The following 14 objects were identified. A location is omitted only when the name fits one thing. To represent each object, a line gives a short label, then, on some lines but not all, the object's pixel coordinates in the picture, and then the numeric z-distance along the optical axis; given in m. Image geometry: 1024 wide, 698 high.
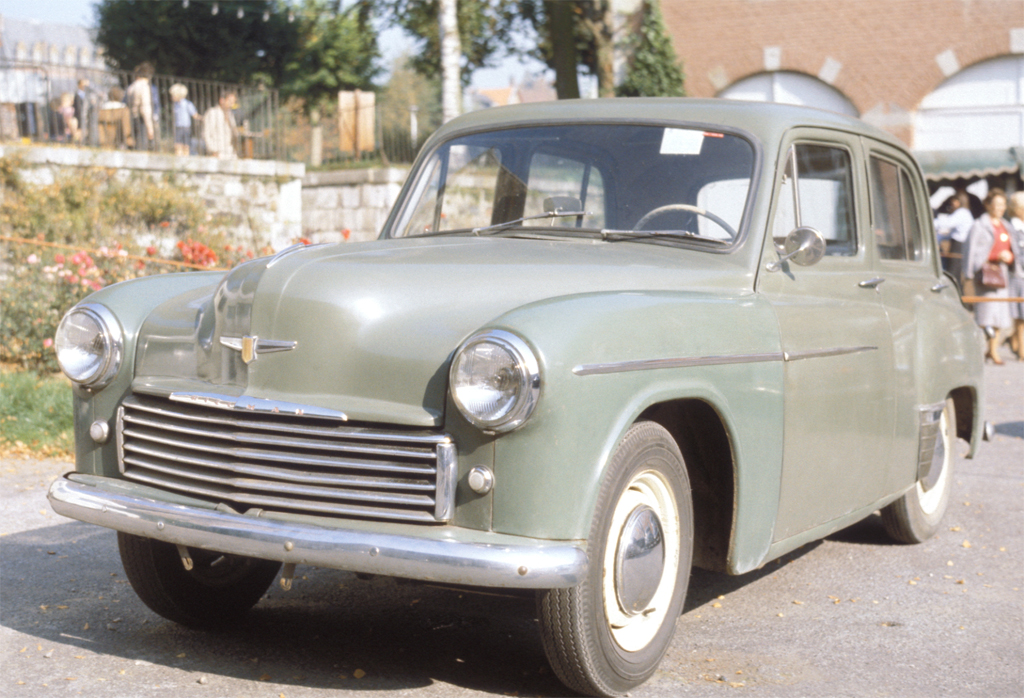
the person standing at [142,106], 14.80
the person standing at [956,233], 15.16
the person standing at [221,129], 15.80
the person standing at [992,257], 12.46
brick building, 20.00
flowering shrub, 9.91
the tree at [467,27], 26.72
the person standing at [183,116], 15.37
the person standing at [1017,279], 12.25
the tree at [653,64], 21.31
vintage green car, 3.03
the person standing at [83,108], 14.42
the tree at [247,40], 28.20
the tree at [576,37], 23.78
